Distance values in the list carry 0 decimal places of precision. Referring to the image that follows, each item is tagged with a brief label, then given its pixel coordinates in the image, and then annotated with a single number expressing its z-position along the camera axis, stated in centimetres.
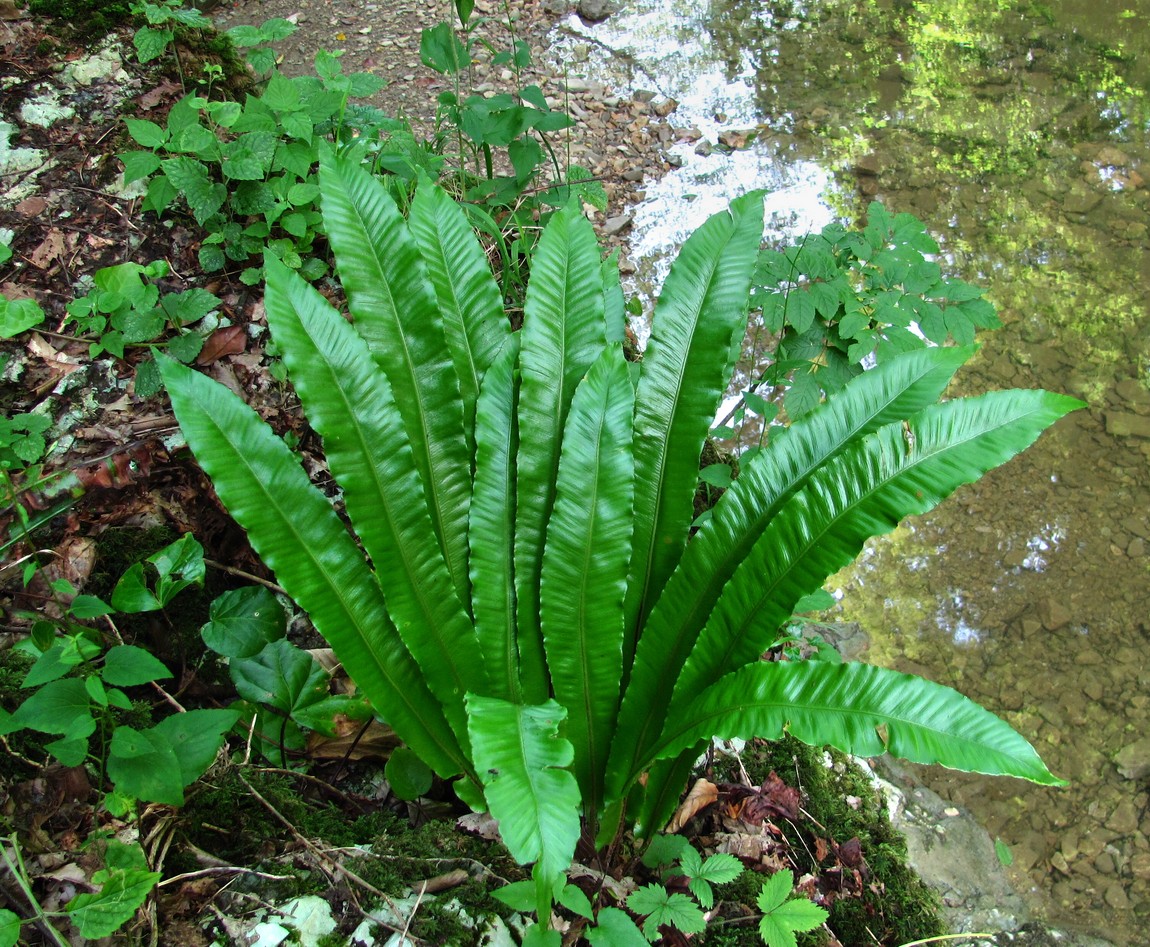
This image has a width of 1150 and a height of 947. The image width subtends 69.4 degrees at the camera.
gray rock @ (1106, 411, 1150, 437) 293
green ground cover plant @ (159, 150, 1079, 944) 119
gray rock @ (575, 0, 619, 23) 406
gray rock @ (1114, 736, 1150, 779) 236
